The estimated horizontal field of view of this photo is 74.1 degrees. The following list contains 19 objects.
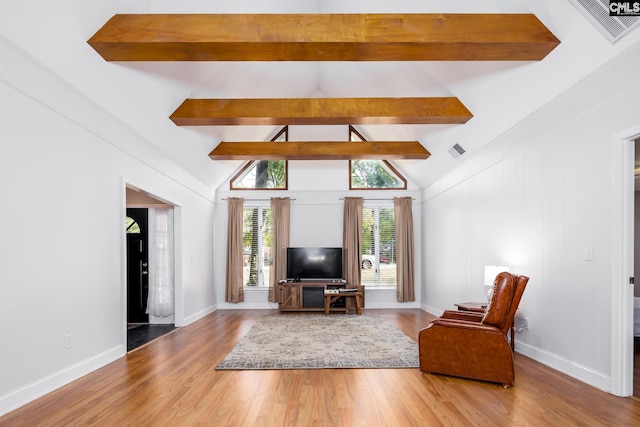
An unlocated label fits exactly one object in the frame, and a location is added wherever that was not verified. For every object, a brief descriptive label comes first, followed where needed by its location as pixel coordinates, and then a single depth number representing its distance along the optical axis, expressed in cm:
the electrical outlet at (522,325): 463
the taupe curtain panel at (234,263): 882
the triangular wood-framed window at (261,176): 917
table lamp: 491
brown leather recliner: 350
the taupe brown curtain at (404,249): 890
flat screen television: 856
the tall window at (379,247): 905
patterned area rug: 423
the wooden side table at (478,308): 467
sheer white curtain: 702
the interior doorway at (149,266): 702
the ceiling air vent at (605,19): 265
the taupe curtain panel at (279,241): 880
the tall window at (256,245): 901
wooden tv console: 816
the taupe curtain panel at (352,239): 883
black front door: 720
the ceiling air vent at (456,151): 605
